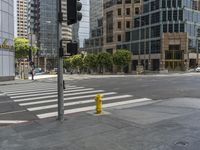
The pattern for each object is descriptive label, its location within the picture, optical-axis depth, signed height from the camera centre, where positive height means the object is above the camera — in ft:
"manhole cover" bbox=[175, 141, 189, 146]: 14.57 -5.41
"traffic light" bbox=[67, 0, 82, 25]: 20.72 +6.15
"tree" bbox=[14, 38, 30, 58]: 176.11 +20.45
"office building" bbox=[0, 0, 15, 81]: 77.55 +11.98
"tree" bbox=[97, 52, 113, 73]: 168.50 +8.61
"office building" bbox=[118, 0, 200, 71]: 163.09 +29.11
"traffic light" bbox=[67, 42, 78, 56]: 20.76 +2.30
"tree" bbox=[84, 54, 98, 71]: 180.36 +8.43
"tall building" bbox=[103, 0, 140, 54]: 198.03 +49.87
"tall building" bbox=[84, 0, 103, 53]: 241.35 +52.25
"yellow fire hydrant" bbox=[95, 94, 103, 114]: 23.66 -4.05
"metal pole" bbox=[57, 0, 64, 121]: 21.35 -0.75
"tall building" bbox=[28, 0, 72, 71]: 219.13 +52.12
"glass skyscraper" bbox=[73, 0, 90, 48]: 283.25 +60.99
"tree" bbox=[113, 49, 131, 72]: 161.54 +10.49
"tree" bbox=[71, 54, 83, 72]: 214.89 +9.06
